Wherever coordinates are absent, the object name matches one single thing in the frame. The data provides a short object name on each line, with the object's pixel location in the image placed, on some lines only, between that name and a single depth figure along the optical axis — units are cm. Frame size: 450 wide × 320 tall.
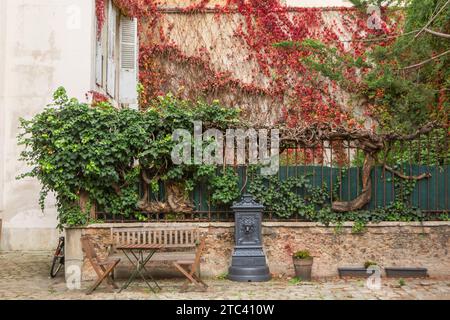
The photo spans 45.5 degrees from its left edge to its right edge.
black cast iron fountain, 856
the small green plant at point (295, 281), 852
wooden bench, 836
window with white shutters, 1418
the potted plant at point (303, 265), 871
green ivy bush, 878
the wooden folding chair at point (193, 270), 775
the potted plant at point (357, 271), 884
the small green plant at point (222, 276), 886
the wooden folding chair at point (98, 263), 769
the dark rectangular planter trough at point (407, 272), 885
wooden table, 761
